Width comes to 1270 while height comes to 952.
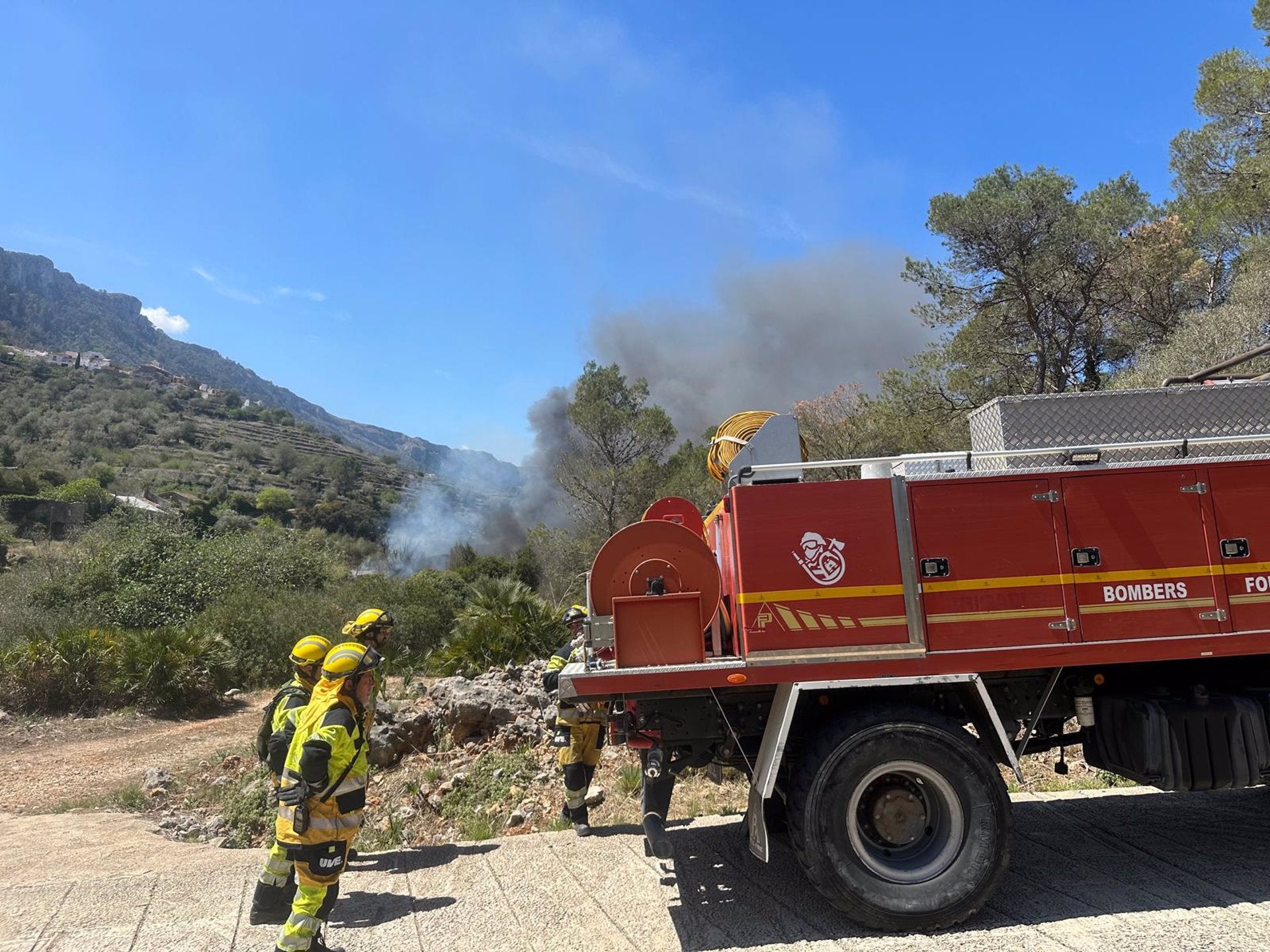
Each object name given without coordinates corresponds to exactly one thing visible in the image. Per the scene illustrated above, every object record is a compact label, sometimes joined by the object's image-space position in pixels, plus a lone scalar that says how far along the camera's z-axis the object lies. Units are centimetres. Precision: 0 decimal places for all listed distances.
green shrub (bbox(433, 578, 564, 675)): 1411
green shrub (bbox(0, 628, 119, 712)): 1542
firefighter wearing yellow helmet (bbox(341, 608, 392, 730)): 505
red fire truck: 414
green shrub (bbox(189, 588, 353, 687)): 1864
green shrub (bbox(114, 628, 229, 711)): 1584
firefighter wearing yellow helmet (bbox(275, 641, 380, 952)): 393
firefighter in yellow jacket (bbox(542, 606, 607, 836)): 673
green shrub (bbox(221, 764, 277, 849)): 917
